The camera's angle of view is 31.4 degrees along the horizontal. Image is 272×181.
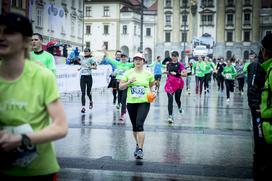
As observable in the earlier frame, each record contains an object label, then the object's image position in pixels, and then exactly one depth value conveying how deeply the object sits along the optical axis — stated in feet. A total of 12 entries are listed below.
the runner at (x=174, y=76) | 41.47
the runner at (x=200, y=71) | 76.33
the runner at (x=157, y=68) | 87.97
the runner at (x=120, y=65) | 48.03
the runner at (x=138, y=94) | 25.02
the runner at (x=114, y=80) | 52.12
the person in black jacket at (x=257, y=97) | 13.10
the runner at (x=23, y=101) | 8.43
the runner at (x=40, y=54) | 28.27
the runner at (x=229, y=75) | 68.84
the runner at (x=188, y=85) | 82.52
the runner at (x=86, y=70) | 46.39
